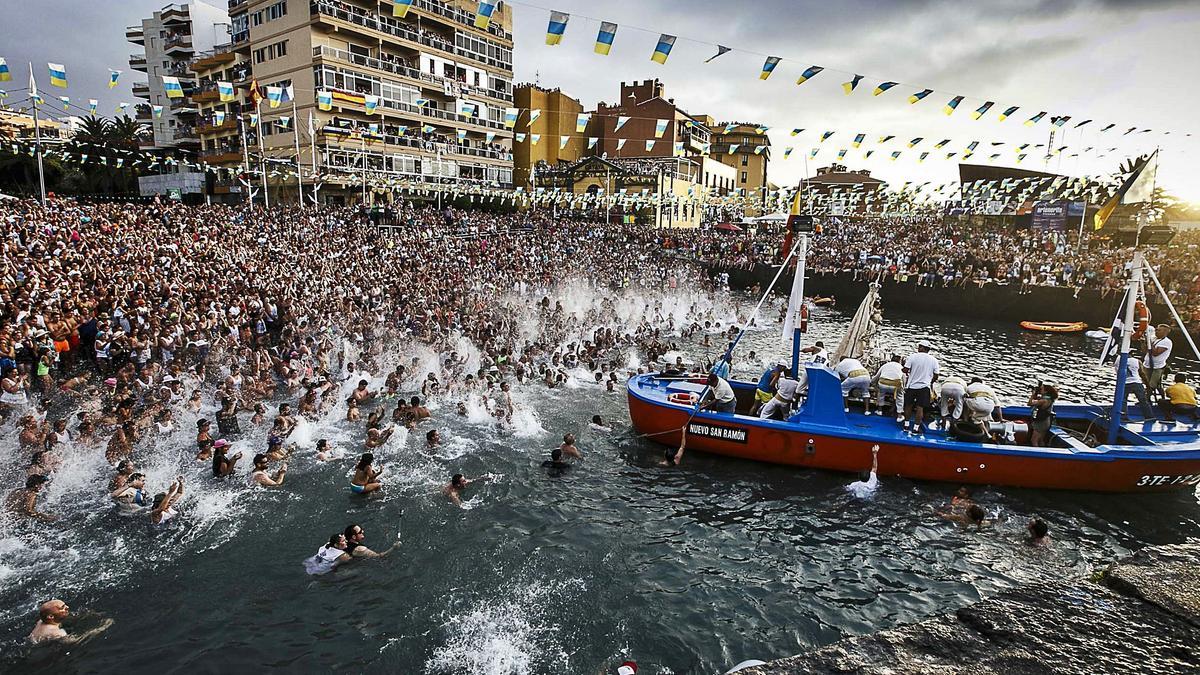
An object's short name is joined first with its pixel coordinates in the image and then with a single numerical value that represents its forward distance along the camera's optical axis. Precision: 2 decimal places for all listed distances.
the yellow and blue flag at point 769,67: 19.98
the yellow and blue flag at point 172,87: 30.08
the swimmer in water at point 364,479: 12.30
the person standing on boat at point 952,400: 13.39
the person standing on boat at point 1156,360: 14.30
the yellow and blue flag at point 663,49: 18.62
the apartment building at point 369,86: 47.41
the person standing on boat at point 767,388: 15.00
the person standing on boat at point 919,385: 13.41
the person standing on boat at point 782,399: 14.07
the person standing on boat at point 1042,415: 12.96
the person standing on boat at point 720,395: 14.45
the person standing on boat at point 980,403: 13.06
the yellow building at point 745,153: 94.31
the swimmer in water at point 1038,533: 11.03
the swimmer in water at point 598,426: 16.28
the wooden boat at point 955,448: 12.48
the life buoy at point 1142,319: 11.94
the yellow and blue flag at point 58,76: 27.73
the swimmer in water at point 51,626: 8.15
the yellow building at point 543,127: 69.38
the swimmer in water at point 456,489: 12.40
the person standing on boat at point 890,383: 13.82
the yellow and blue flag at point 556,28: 18.00
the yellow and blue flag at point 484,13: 18.73
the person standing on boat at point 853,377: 14.39
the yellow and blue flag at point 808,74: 20.36
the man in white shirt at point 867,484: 12.94
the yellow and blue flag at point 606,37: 18.33
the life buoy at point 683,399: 15.09
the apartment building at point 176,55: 60.66
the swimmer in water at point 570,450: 14.63
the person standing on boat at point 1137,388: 14.01
